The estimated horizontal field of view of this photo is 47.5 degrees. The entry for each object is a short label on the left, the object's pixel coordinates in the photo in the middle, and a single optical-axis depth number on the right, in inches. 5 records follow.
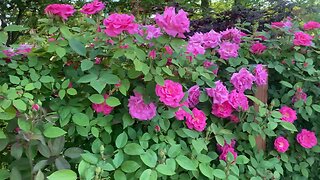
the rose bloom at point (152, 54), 54.0
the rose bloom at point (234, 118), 64.5
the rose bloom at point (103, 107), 52.8
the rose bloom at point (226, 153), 62.5
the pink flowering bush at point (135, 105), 48.1
